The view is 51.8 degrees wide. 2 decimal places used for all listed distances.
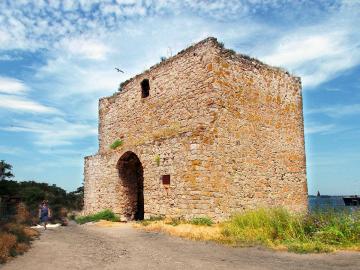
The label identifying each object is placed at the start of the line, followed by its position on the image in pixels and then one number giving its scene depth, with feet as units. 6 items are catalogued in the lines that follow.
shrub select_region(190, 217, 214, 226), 36.91
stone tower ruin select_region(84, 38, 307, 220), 39.91
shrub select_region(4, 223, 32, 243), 30.45
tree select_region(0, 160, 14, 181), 80.91
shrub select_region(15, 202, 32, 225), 48.34
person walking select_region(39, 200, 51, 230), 43.62
